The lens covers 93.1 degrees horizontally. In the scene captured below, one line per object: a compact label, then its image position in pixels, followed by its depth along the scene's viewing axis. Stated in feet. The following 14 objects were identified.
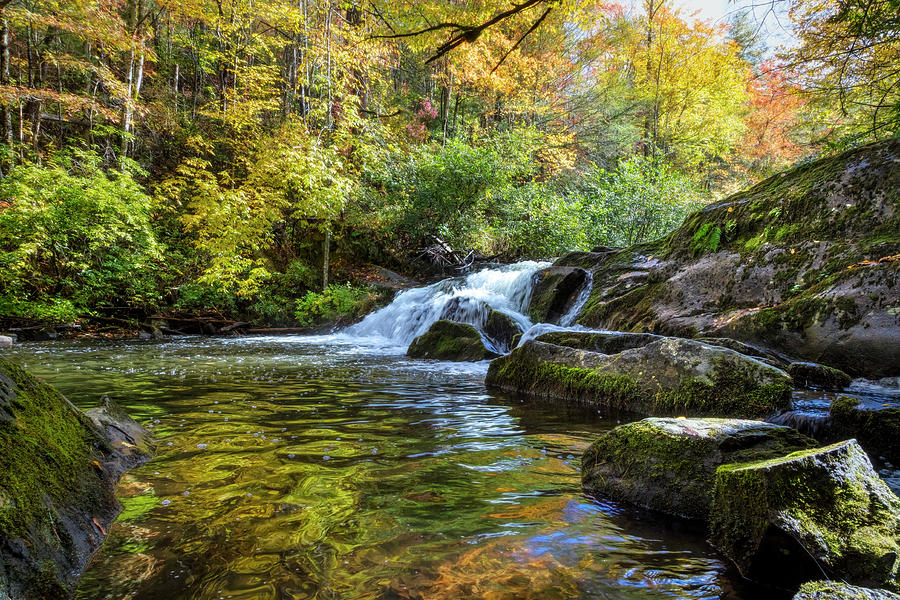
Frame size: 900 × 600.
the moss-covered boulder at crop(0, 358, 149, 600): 4.90
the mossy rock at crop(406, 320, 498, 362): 26.68
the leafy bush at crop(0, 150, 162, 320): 30.91
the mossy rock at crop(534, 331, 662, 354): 18.16
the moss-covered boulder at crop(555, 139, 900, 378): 15.47
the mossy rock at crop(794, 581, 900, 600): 4.71
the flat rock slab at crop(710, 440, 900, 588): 5.38
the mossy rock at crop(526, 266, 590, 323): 31.53
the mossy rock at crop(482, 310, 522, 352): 29.53
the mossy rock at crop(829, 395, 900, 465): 10.02
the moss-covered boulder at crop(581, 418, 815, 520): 8.02
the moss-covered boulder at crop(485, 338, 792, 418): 12.78
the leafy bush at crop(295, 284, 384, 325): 45.65
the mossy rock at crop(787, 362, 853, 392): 13.87
